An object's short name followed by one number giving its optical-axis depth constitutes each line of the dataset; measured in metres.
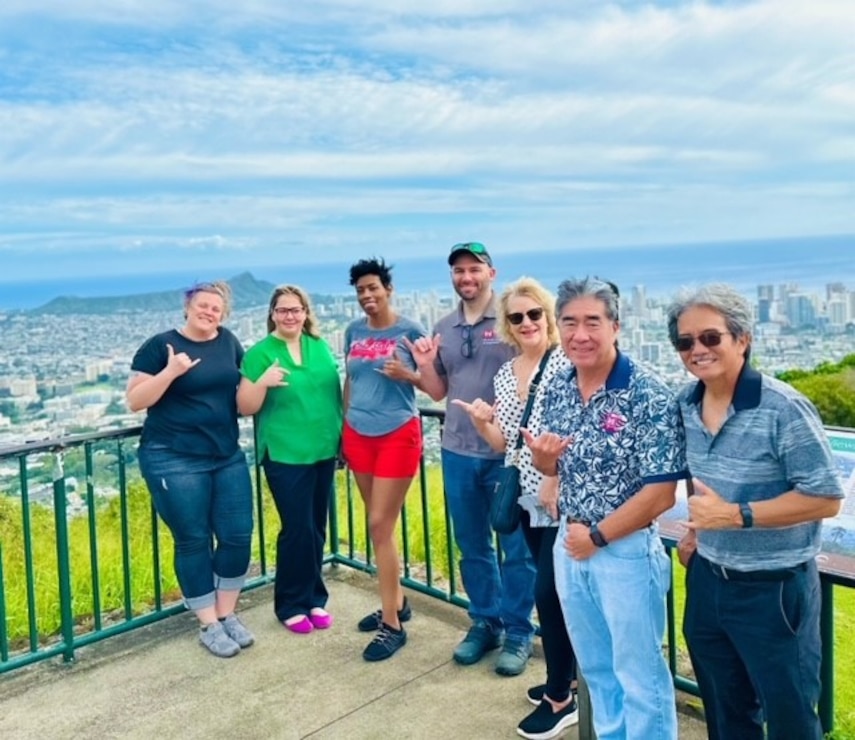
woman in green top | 4.06
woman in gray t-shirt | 3.93
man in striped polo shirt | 2.10
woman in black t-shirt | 3.88
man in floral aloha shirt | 2.41
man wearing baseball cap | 3.66
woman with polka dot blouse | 3.11
